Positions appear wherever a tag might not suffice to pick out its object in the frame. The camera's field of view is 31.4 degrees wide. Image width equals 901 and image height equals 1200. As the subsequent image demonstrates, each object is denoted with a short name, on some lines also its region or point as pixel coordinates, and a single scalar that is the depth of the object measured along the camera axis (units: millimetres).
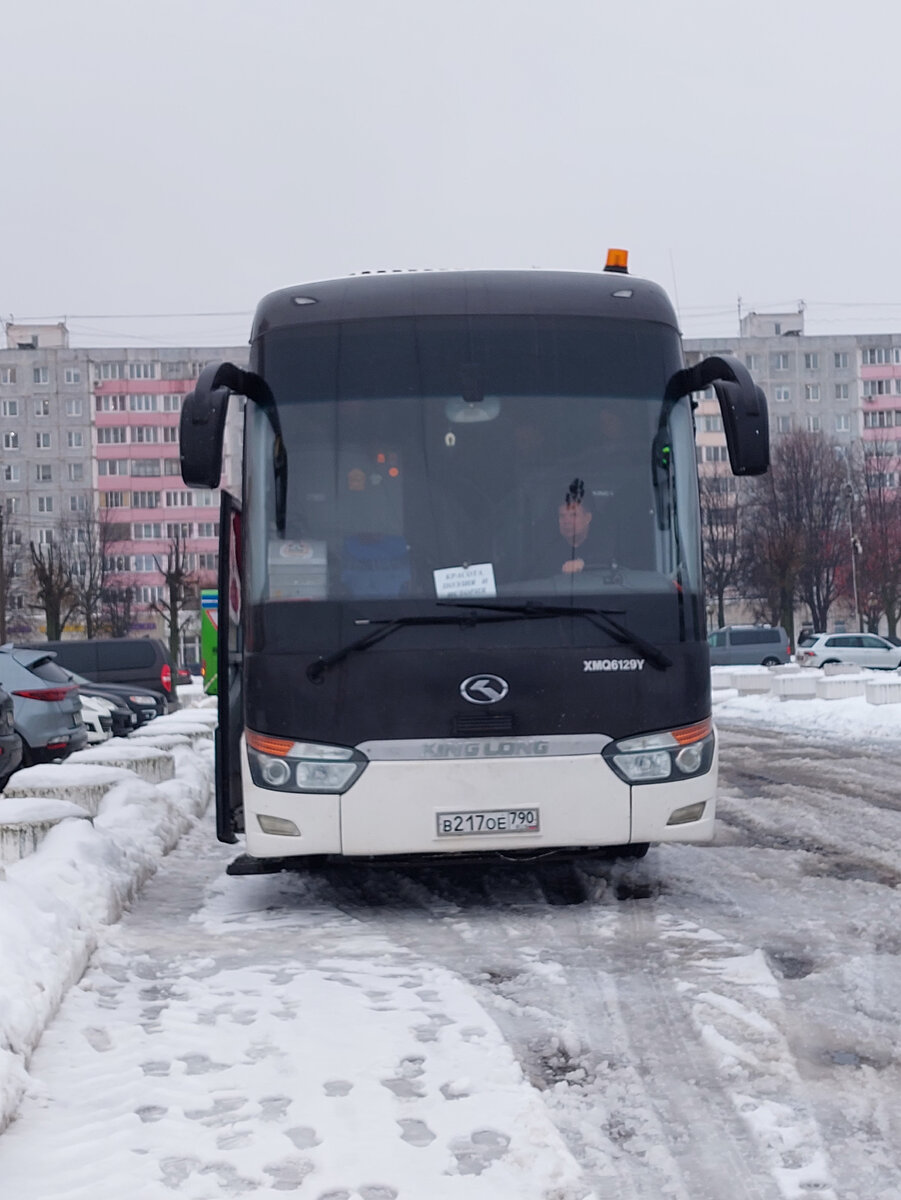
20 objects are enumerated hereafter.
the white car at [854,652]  54000
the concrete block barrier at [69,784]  10547
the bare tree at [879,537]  75375
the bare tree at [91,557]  76375
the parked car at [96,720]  24172
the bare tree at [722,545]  75125
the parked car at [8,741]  13797
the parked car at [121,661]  32406
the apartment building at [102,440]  112875
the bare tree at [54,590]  67375
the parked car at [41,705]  16984
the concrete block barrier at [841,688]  30266
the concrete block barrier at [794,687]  32438
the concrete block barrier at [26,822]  8492
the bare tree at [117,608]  79062
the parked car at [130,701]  26781
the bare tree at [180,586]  68269
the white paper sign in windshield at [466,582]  7656
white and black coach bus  7547
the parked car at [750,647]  57500
